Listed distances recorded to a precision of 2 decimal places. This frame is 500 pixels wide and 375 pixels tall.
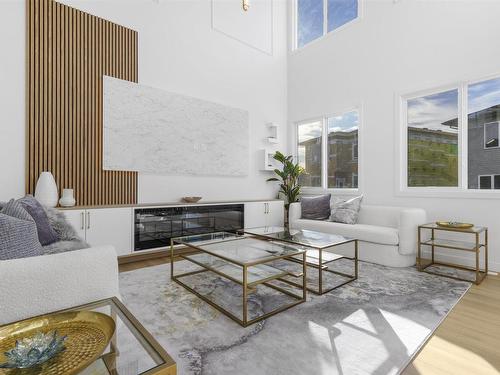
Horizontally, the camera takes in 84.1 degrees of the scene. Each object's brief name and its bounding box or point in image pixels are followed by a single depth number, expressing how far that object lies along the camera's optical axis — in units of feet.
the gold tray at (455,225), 9.83
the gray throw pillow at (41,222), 6.76
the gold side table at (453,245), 9.41
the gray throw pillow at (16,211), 5.39
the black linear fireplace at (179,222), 11.67
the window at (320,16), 15.91
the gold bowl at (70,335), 2.50
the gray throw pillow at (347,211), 13.07
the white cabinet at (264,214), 15.20
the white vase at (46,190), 9.99
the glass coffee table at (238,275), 6.82
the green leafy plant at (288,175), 17.20
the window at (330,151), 15.65
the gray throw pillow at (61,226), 7.43
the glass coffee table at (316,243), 8.28
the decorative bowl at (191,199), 13.51
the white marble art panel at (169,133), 12.18
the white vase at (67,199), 10.46
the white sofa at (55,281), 3.76
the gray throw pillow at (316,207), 14.49
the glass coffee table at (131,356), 2.57
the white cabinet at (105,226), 10.11
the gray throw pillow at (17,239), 4.28
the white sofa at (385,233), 10.69
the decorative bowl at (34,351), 2.42
